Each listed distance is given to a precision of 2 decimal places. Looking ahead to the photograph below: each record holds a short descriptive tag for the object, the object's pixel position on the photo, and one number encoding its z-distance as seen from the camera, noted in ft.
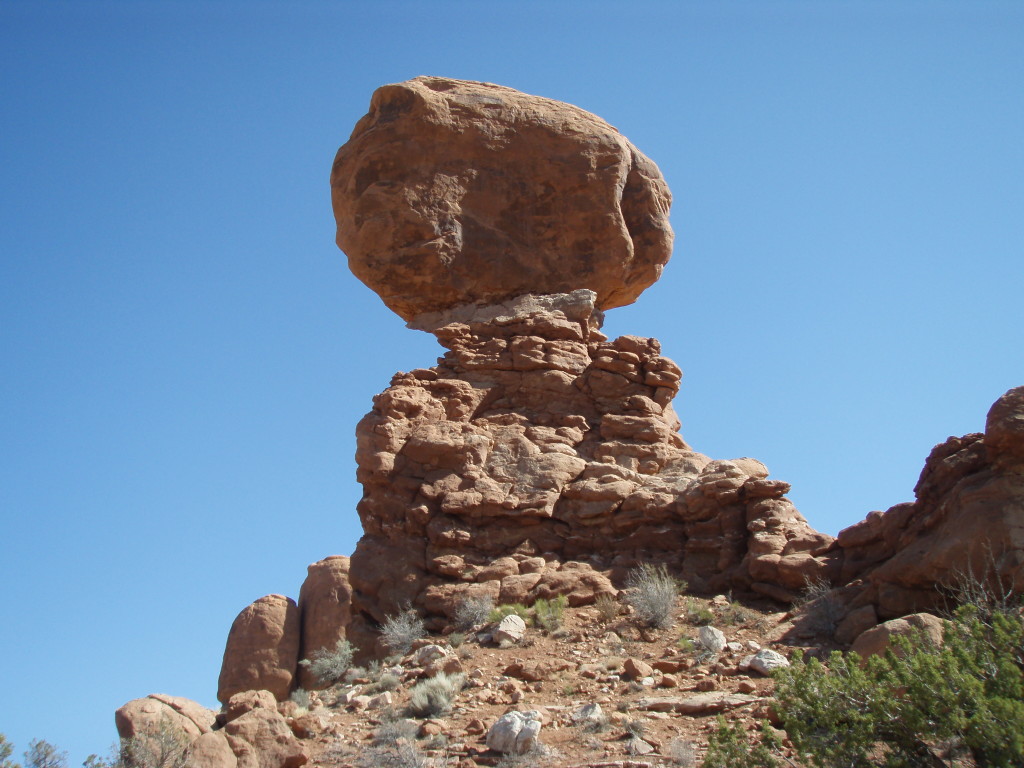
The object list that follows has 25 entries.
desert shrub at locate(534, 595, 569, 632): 41.91
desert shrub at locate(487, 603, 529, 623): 43.09
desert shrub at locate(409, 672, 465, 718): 34.55
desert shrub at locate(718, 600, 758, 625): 40.96
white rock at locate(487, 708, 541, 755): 29.71
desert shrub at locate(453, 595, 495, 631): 43.68
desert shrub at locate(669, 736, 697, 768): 27.28
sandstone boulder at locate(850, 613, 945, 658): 31.96
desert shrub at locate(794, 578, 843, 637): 38.63
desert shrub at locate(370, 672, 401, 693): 38.81
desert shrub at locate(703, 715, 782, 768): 24.17
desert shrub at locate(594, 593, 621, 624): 42.01
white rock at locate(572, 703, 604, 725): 31.35
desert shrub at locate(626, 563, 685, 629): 40.96
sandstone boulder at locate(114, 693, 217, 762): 30.37
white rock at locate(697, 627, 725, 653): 37.55
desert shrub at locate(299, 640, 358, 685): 43.09
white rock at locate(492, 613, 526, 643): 40.88
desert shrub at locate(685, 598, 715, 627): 41.25
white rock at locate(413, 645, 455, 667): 39.41
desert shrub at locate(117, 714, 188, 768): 29.53
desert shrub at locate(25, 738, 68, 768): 29.45
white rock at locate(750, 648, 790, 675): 34.40
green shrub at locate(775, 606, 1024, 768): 22.48
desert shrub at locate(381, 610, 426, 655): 43.39
